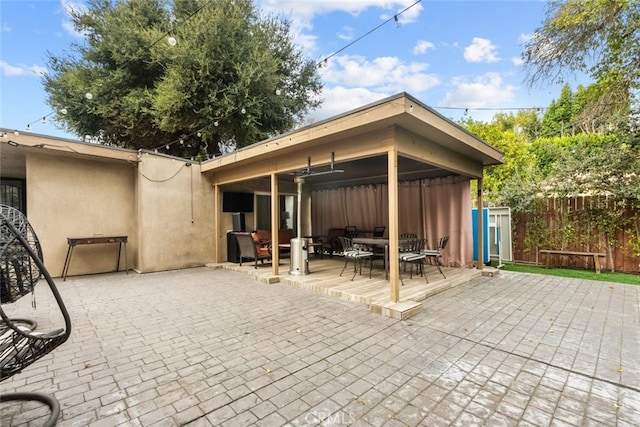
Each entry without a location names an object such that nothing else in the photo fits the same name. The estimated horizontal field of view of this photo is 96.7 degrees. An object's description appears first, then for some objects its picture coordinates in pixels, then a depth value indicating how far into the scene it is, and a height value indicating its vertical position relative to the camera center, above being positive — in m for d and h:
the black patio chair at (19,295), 1.53 -0.49
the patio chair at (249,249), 6.64 -0.79
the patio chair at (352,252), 5.41 -0.73
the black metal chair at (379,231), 8.09 -0.48
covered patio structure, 3.81 +0.98
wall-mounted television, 8.00 +0.42
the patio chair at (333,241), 8.61 -0.80
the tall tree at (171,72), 9.12 +4.95
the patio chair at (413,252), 5.04 -0.71
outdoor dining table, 5.29 -0.53
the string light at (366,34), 3.92 +2.95
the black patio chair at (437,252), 5.45 -0.74
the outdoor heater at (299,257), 5.80 -0.85
